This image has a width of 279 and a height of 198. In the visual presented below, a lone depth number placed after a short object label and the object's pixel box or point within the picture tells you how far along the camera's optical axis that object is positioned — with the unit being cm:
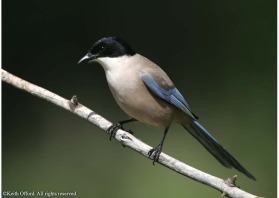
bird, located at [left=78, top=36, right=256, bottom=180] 568
